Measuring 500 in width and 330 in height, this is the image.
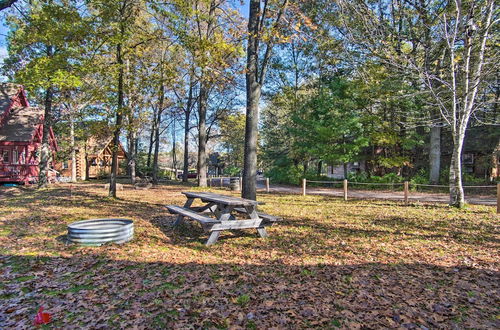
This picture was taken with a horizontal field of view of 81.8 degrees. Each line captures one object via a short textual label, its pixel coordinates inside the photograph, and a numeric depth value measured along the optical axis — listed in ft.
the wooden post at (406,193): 37.33
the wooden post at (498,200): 29.56
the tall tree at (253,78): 28.22
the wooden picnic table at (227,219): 17.92
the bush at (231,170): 153.72
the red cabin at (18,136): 65.26
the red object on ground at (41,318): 9.30
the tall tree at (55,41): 28.07
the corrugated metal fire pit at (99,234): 17.33
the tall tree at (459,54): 28.58
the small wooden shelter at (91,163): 103.19
